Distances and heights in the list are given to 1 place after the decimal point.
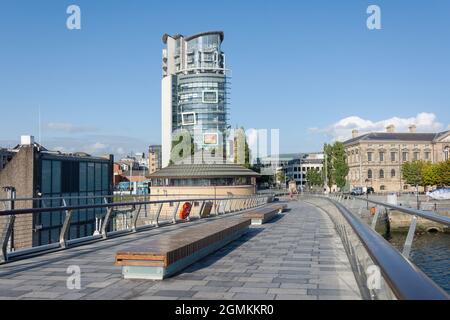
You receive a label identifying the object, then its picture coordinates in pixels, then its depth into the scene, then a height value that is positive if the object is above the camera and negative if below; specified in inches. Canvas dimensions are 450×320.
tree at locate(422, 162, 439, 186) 3196.9 +30.7
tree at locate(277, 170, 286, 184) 6568.9 +31.8
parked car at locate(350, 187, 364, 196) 3153.1 -71.6
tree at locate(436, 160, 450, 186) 3026.6 +40.7
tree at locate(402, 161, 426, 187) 3662.4 +58.3
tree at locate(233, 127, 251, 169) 3407.2 +231.6
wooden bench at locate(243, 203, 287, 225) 675.6 -48.1
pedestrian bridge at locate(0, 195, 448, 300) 153.4 -53.5
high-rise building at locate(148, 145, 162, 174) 7687.0 +325.8
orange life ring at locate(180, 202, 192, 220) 775.1 -46.5
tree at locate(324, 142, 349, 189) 3105.3 +105.6
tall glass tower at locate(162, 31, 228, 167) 5812.0 +1103.4
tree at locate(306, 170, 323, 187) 4192.9 +19.6
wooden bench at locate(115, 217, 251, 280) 270.5 -42.4
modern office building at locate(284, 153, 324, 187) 6653.5 +184.8
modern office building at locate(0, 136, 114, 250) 1215.6 -1.1
